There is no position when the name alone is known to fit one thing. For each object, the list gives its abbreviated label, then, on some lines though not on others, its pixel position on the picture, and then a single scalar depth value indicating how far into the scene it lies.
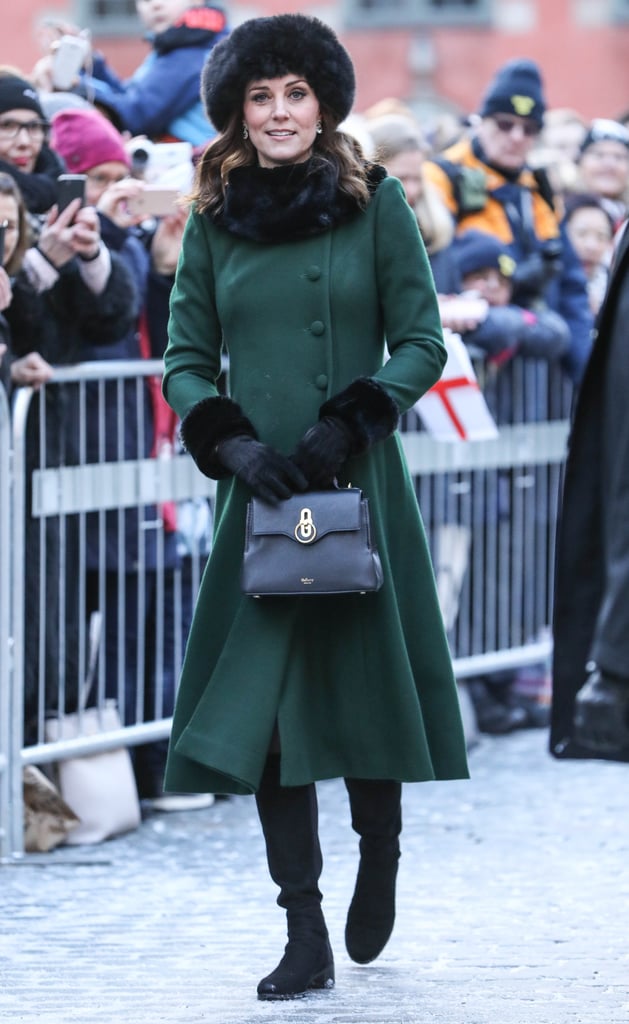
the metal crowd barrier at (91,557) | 13.12
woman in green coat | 9.50
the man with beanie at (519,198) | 18.22
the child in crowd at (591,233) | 21.30
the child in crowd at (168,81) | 16.34
